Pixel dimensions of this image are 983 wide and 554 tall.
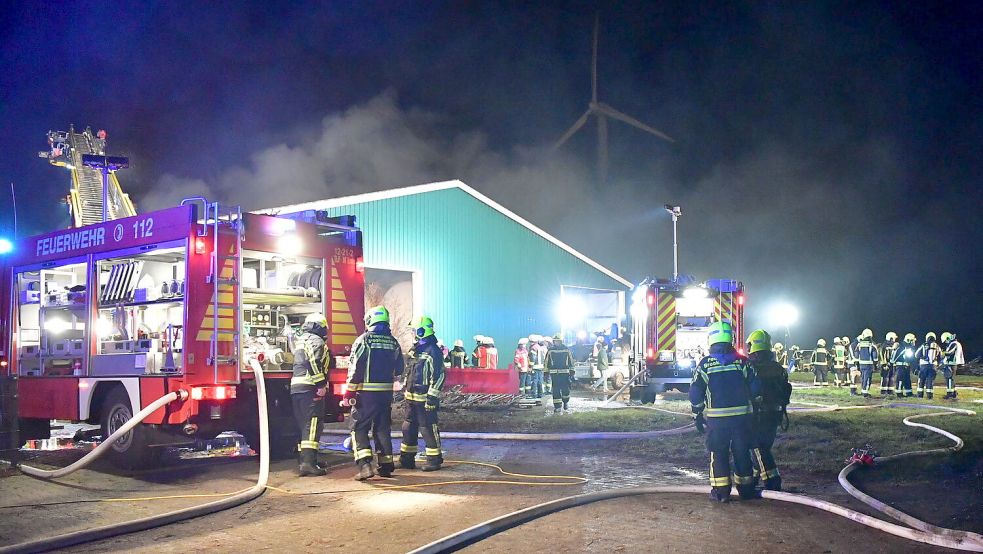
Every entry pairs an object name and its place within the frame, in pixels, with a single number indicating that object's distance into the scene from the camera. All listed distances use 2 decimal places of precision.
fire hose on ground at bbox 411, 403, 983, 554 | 5.02
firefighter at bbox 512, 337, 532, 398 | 17.94
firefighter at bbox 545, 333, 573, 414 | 15.58
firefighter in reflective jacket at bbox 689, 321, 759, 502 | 6.84
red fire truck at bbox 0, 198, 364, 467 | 8.33
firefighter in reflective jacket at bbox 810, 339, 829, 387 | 25.73
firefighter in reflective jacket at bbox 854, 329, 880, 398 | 18.81
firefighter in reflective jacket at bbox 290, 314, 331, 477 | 8.47
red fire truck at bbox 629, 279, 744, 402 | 16.95
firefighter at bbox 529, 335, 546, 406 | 18.08
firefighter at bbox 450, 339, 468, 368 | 20.00
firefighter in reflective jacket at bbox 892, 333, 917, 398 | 18.31
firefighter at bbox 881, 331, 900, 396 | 19.31
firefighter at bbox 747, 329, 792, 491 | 7.27
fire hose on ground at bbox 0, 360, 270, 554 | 5.38
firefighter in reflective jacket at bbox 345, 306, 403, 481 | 8.20
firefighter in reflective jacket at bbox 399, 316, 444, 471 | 8.80
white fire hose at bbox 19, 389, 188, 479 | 7.61
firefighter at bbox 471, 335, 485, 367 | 20.61
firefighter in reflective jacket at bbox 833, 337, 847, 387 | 23.88
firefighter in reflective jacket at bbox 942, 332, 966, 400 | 18.48
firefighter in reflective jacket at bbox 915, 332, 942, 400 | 18.12
